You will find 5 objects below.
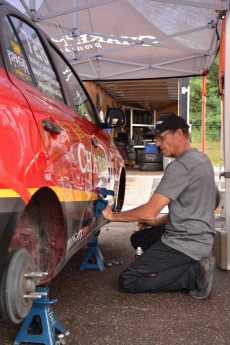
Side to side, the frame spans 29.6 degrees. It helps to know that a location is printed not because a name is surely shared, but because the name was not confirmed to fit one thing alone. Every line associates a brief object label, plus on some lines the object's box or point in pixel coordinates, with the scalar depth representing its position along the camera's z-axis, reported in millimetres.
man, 3406
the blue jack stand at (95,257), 4215
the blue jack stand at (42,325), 2442
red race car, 1652
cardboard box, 4207
